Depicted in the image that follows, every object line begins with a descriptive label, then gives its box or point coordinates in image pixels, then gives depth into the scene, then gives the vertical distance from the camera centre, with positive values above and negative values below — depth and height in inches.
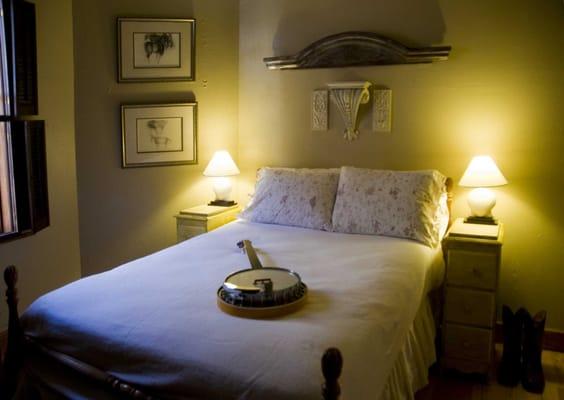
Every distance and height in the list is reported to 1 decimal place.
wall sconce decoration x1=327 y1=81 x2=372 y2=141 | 130.2 +9.6
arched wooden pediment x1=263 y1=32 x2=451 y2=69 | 123.2 +21.2
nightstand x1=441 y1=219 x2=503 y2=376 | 102.6 -33.2
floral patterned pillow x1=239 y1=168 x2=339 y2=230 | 122.2 -15.9
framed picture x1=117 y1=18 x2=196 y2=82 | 136.7 +23.1
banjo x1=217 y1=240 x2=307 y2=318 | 70.3 -23.1
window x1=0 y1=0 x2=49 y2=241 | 111.0 +0.5
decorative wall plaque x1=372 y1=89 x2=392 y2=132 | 129.9 +6.8
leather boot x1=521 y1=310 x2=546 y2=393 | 102.2 -43.5
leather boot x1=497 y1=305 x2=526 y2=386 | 104.2 -44.2
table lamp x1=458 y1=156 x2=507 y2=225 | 111.0 -10.1
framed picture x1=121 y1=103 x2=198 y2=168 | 140.1 -0.5
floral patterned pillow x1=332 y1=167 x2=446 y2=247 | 111.3 -15.4
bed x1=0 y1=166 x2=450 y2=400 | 58.8 -26.1
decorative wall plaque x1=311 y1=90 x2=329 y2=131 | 137.7 +6.9
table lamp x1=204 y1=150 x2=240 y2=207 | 141.4 -11.1
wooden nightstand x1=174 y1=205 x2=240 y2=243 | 134.4 -23.5
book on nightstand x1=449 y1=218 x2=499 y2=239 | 104.3 -19.8
